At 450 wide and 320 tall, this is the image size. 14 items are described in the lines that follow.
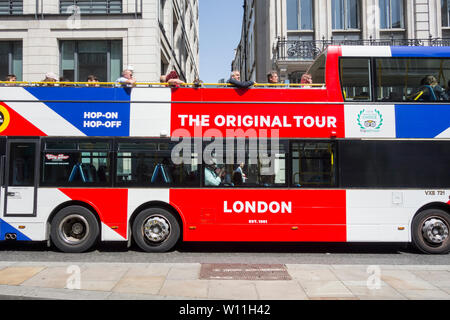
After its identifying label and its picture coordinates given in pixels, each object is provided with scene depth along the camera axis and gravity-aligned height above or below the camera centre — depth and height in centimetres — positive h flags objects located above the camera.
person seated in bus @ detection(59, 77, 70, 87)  770 +203
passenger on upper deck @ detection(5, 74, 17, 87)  861 +243
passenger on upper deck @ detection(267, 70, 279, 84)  820 +229
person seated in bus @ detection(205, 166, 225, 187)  743 +3
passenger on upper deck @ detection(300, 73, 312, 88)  793 +218
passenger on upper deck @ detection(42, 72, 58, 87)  765 +218
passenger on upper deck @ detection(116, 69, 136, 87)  751 +213
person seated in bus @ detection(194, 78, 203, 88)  752 +198
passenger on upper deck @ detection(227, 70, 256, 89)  751 +200
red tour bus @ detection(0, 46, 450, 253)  739 +23
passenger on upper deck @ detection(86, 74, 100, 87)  766 +207
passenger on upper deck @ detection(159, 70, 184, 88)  753 +202
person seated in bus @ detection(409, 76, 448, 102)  747 +176
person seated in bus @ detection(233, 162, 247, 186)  744 -1
